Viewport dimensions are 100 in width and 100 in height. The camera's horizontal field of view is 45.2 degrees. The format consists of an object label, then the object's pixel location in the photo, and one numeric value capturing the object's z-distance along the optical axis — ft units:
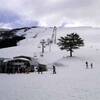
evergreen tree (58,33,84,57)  113.11
